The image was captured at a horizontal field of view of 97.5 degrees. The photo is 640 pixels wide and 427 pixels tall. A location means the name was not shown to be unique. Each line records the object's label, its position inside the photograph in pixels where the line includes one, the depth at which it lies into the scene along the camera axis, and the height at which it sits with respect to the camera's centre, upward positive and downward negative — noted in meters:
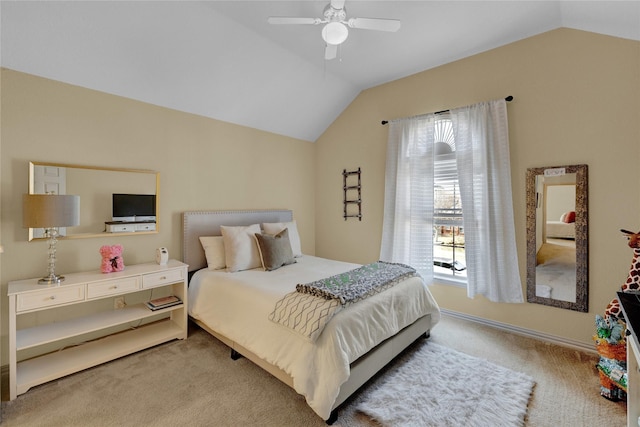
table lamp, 2.05 -0.03
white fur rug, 1.76 -1.29
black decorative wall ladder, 4.16 +0.27
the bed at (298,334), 1.72 -0.86
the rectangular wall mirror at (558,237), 2.55 -0.24
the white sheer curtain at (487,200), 2.88 +0.12
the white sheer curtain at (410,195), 3.43 +0.20
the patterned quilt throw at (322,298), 1.79 -0.62
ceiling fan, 1.94 +1.34
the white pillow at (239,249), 2.92 -0.41
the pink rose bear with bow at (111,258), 2.45 -0.43
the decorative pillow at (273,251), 2.96 -0.44
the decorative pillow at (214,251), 3.04 -0.45
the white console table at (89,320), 2.01 -0.94
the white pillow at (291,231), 3.49 -0.25
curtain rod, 2.87 +1.18
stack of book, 2.64 -0.90
